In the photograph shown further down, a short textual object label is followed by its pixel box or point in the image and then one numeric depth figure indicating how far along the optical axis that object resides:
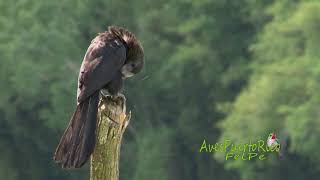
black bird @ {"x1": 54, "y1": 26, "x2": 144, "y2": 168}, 12.90
